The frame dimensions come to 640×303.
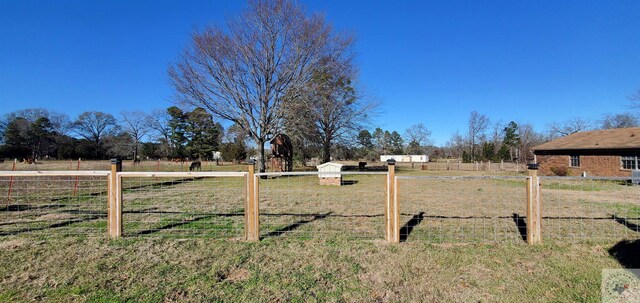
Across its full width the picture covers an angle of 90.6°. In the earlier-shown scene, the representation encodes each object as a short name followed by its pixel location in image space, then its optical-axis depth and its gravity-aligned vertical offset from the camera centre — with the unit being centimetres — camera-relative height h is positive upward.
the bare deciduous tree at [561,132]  5205 +425
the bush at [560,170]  2272 -96
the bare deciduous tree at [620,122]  4650 +525
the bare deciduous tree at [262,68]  1931 +576
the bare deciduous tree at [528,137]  5368 +353
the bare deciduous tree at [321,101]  1977 +400
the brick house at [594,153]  1967 +23
